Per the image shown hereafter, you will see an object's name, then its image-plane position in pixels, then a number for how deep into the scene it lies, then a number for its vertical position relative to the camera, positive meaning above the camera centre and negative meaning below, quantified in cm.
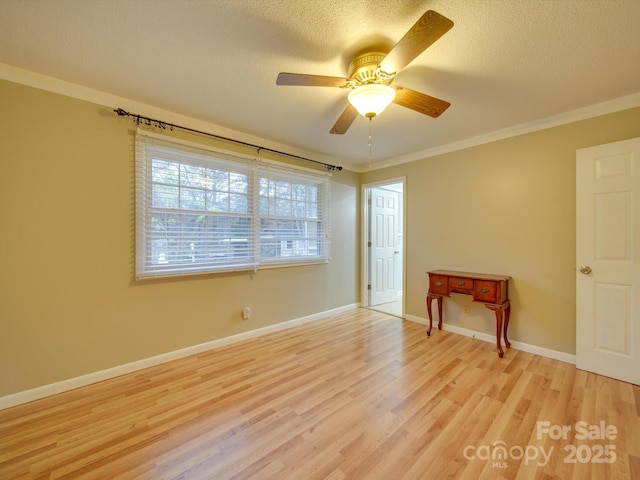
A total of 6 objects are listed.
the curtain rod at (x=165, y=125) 230 +110
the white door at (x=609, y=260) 218 -17
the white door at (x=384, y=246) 452 -10
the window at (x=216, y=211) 246 +32
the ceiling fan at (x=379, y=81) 138 +98
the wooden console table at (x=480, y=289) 270 -54
